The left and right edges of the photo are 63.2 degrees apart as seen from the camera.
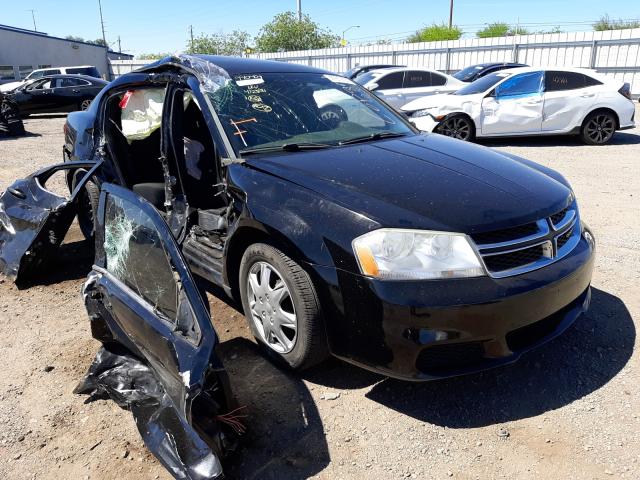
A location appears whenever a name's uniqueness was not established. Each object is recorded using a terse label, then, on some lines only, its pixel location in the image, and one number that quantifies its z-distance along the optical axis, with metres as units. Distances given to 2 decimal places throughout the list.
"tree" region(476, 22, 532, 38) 57.81
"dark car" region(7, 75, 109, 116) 18.08
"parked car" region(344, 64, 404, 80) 14.73
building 37.00
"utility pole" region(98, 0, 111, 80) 48.71
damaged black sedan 2.33
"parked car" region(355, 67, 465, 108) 12.88
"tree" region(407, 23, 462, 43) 52.81
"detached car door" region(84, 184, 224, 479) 2.08
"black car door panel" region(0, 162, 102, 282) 4.16
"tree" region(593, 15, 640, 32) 36.42
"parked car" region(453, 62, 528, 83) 16.16
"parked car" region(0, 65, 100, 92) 20.70
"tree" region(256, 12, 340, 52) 54.50
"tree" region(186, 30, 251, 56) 66.06
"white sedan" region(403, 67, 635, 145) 10.10
